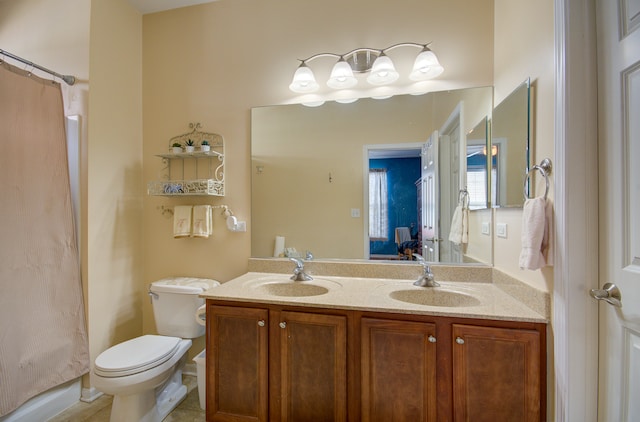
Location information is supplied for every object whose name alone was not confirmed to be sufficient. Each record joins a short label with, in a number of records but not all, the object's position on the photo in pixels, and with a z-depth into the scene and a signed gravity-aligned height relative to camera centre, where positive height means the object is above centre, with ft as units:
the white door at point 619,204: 2.98 +0.07
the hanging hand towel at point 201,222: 6.57 -0.24
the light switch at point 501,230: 4.96 -0.34
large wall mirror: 5.71 +0.91
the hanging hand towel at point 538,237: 3.67 -0.34
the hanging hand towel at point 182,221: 6.59 -0.21
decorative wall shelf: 6.43 +1.03
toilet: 4.92 -2.71
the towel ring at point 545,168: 3.77 +0.56
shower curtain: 5.03 -0.73
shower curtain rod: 5.46 +2.83
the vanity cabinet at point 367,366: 3.91 -2.34
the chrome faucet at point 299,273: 5.95 -1.30
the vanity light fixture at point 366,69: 5.63 +2.92
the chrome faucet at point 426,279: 5.36 -1.29
